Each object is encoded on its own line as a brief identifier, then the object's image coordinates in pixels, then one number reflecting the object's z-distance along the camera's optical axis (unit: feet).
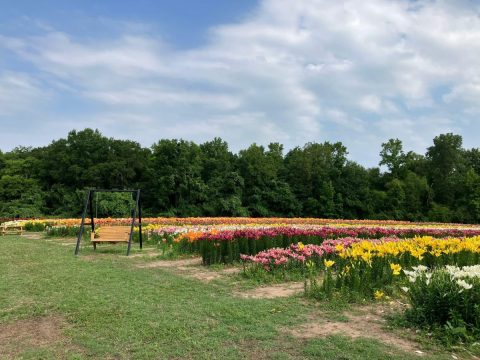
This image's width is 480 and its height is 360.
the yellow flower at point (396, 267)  19.32
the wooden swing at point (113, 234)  39.34
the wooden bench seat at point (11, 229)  62.65
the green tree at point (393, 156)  158.20
